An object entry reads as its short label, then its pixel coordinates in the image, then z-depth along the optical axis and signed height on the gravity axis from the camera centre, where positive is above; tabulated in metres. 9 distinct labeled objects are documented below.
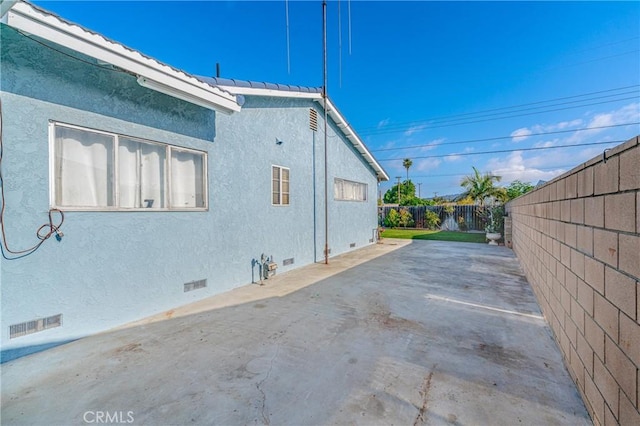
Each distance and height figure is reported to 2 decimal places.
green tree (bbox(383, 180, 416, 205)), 41.13 +2.91
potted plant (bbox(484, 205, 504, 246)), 13.68 -0.55
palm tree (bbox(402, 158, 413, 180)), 45.88 +8.29
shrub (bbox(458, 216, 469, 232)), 19.33 -1.11
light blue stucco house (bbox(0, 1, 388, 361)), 3.11 +0.48
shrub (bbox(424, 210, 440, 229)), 19.91 -0.72
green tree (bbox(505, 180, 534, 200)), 19.48 +1.69
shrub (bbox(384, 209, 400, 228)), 21.17 -0.62
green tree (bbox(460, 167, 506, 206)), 18.48 +1.60
